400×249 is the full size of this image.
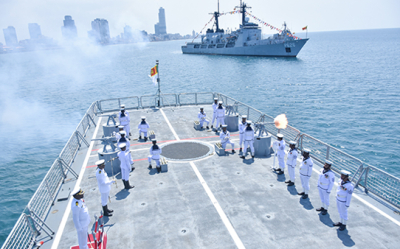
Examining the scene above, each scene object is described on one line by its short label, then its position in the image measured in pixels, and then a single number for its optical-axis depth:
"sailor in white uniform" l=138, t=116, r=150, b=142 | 15.96
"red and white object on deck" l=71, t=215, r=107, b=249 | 7.22
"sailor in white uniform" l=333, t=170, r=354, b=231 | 7.77
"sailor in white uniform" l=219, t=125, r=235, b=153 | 13.94
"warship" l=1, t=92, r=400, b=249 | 7.86
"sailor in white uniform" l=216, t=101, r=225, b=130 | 17.28
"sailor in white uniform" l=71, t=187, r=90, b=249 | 7.16
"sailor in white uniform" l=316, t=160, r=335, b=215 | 8.50
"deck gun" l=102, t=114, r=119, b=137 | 16.59
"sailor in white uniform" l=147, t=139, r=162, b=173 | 12.12
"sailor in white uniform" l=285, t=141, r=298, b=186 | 10.38
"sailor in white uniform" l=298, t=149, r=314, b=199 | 9.46
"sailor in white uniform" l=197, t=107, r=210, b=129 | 17.54
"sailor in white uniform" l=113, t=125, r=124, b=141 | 13.56
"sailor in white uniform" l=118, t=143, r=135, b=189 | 10.44
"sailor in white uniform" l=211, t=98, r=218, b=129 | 17.78
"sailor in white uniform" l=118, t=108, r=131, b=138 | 15.84
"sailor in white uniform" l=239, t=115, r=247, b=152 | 13.76
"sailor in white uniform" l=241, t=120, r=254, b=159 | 12.91
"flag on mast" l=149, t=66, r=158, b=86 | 22.47
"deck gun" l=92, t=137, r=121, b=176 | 11.99
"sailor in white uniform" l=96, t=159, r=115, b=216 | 8.91
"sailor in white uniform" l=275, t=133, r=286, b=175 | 11.45
